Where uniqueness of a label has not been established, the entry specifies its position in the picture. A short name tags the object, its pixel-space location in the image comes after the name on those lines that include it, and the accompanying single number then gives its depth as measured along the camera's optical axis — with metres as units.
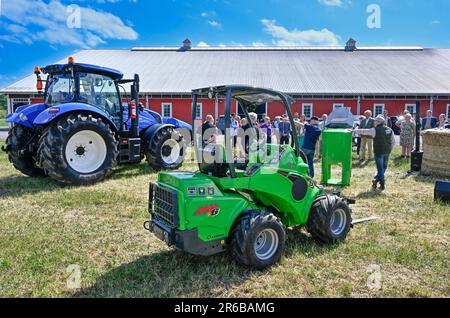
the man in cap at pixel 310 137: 8.95
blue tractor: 8.19
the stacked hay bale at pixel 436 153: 10.24
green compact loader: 4.02
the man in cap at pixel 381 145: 8.56
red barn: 27.72
